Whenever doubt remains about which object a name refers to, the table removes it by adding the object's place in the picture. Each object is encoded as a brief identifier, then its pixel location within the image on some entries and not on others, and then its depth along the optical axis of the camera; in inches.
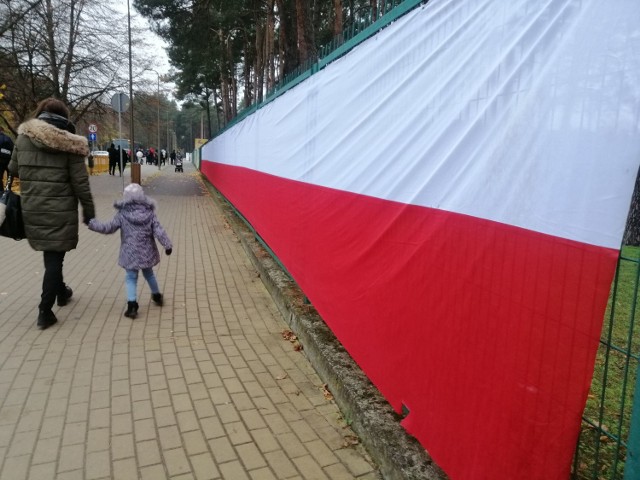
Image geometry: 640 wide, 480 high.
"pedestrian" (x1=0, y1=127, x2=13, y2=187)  389.4
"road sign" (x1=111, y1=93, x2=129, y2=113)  509.4
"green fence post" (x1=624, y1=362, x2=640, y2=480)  52.6
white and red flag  53.7
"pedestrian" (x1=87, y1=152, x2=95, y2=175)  974.4
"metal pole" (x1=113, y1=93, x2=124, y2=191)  511.2
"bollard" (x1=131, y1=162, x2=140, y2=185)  682.4
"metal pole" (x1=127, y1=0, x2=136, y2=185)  749.1
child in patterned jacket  170.7
